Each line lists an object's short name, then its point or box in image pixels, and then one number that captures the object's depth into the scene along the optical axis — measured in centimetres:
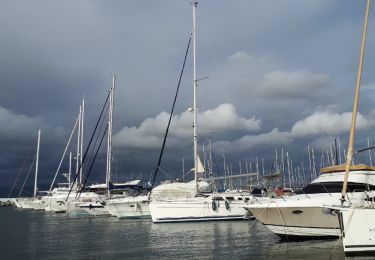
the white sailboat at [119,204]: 4616
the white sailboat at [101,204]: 5402
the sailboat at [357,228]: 1767
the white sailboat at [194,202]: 3819
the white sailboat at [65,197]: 5763
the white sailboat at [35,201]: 8091
